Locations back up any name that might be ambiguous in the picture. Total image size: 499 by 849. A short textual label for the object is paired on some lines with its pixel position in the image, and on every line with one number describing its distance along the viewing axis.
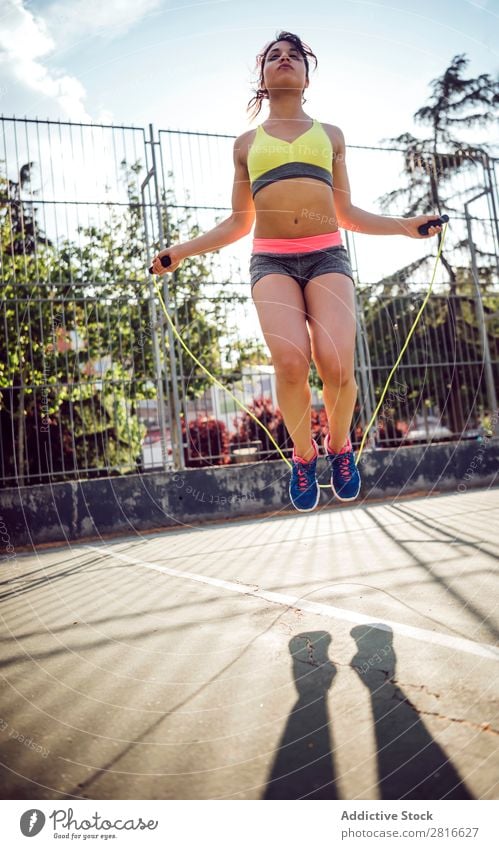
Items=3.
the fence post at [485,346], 9.42
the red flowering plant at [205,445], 8.20
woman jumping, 3.02
